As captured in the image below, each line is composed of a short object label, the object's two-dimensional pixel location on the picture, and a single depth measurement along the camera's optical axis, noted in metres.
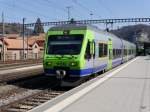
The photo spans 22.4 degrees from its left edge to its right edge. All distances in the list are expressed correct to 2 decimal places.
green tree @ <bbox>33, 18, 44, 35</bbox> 143.49
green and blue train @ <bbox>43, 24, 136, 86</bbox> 16.62
